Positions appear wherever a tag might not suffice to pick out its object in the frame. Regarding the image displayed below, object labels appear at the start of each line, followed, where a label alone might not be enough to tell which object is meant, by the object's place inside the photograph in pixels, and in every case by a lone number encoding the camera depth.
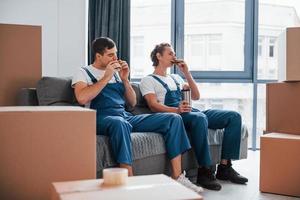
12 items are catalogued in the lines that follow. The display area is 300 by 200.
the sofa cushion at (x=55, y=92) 2.43
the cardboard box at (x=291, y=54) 2.45
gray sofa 2.18
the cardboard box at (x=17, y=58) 2.35
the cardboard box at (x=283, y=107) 2.54
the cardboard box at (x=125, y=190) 1.18
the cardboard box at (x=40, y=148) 1.46
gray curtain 4.08
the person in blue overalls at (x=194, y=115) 2.56
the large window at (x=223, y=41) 4.34
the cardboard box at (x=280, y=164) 2.35
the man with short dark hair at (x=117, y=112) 2.17
